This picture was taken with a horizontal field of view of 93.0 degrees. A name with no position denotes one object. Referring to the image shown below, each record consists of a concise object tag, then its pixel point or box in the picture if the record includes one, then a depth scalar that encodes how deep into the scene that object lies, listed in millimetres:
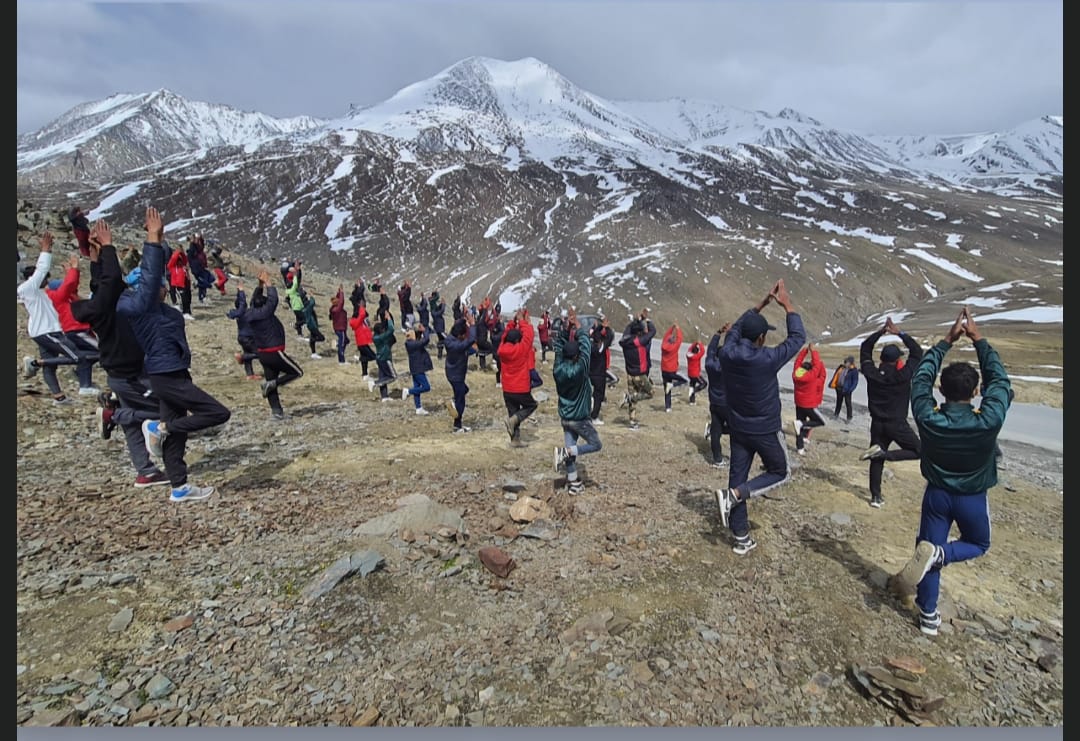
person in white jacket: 9914
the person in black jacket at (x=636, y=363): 13594
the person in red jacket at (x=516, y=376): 9625
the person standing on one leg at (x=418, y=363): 12780
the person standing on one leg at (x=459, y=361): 11281
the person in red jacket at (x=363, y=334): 15203
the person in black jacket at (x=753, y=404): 6020
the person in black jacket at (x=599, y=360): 13562
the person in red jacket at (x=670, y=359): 15227
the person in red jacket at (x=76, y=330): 9695
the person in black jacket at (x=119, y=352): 6055
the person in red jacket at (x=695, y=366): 16797
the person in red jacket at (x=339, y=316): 17312
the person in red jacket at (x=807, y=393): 11078
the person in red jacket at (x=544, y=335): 25072
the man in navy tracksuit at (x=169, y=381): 6152
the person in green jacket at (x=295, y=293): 18266
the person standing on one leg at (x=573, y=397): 7953
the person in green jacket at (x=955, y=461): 4676
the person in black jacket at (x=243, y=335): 12198
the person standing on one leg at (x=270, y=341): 10625
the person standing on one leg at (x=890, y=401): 7898
